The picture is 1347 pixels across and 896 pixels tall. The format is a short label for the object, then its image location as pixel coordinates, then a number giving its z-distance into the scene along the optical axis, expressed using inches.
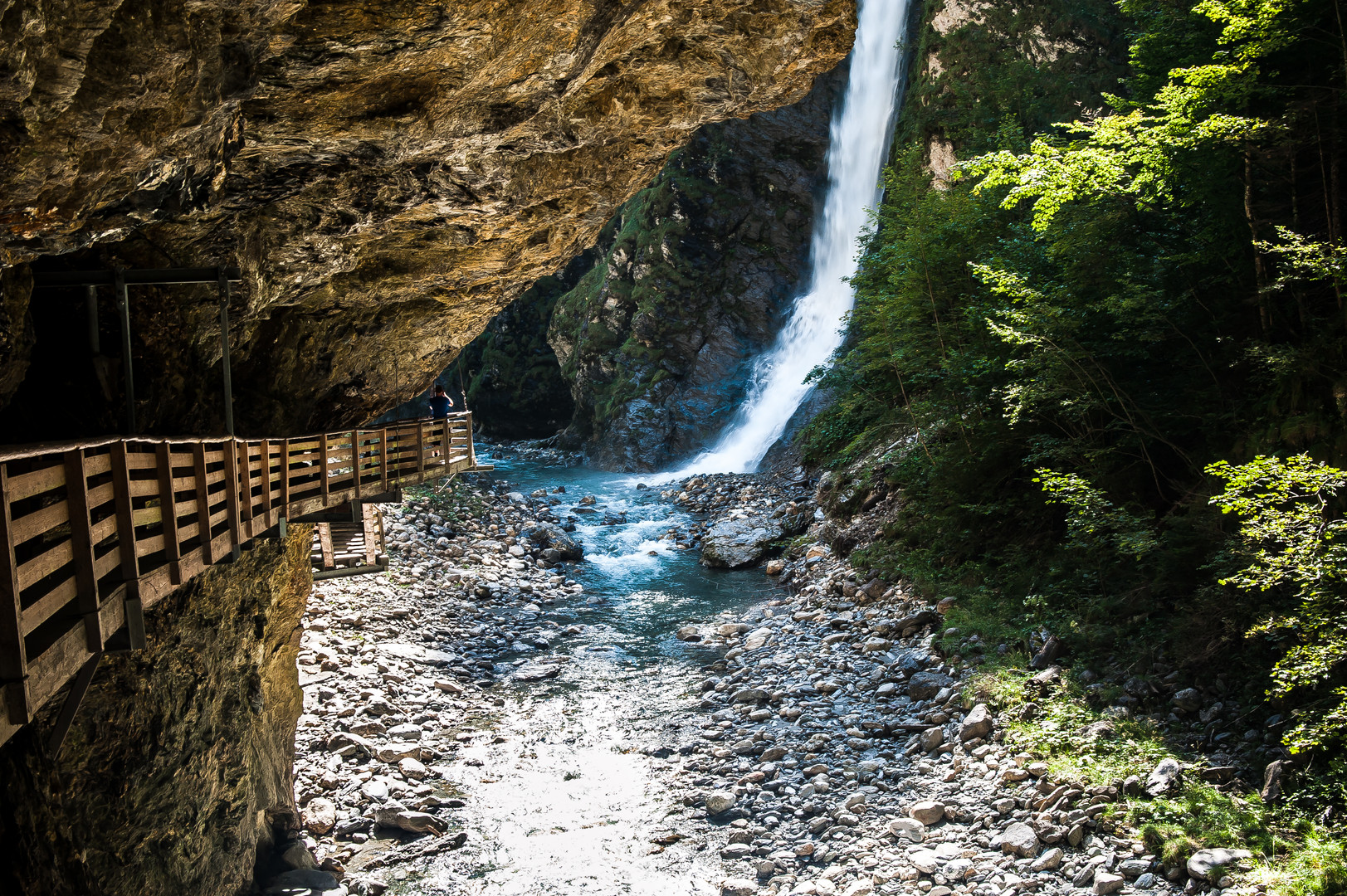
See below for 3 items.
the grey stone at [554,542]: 951.6
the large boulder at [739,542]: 903.1
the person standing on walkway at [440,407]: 711.7
